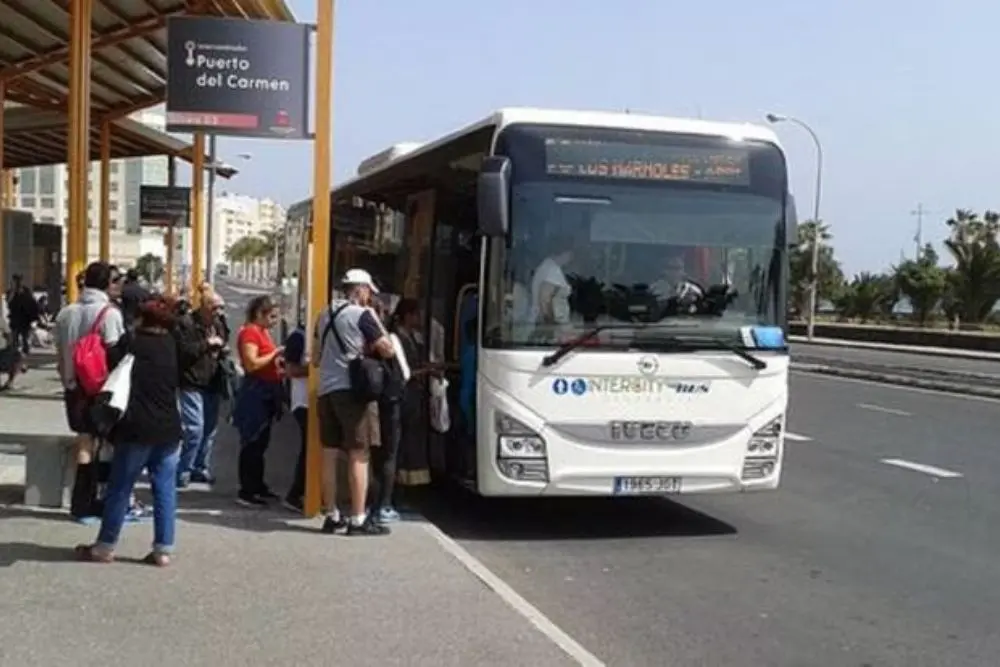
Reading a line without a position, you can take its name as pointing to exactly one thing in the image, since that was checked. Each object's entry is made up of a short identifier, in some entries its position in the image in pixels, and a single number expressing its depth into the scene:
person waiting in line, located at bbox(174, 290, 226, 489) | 9.99
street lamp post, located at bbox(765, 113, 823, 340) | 54.97
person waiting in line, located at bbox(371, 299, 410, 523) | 8.94
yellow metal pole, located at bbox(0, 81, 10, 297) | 21.14
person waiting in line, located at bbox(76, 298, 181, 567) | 7.51
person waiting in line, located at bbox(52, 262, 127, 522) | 8.66
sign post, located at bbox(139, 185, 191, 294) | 30.55
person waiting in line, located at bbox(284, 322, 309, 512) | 9.93
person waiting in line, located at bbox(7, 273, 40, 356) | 22.70
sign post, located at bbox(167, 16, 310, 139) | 10.29
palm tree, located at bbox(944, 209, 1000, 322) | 57.21
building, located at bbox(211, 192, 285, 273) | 172.01
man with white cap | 8.80
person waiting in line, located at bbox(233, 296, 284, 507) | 10.05
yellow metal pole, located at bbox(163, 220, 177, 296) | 33.47
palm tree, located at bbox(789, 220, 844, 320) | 68.75
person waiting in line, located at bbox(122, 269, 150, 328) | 11.43
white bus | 9.24
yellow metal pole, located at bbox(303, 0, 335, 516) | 9.46
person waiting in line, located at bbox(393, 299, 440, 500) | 9.92
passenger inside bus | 9.29
